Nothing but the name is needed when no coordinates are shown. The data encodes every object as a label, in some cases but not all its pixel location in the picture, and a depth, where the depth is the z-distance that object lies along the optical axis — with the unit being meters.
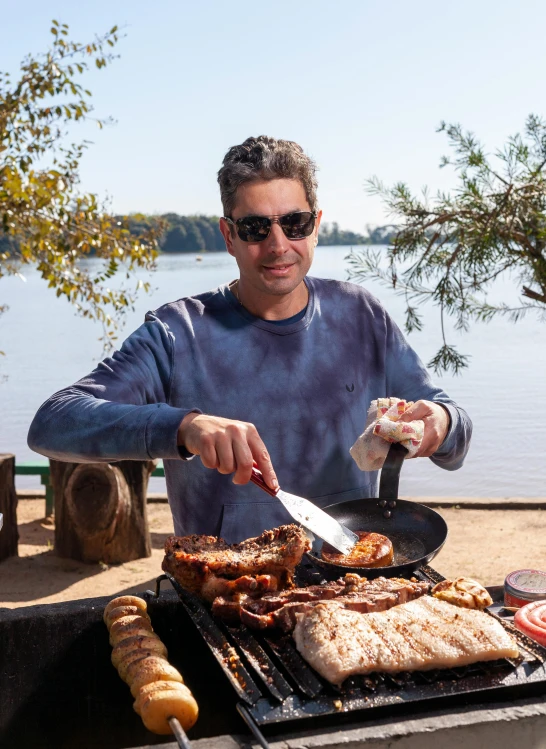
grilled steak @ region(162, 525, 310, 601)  2.31
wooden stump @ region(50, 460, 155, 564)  6.46
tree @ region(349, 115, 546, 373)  4.23
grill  1.82
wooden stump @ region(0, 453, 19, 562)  6.66
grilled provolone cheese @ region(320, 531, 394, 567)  2.44
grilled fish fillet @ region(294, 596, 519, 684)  1.92
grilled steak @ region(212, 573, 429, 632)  2.14
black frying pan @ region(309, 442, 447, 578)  2.66
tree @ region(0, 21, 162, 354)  6.43
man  2.98
